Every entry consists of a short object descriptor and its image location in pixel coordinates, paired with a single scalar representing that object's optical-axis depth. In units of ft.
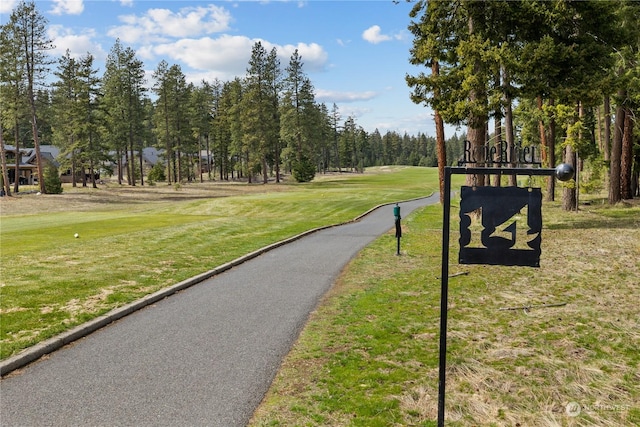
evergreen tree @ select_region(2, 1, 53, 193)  132.77
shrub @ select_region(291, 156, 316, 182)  207.83
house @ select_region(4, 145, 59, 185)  219.41
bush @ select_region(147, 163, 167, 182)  207.86
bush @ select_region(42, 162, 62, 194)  144.15
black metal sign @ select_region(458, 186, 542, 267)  13.47
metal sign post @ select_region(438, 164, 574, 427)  13.48
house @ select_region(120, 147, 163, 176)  296.30
